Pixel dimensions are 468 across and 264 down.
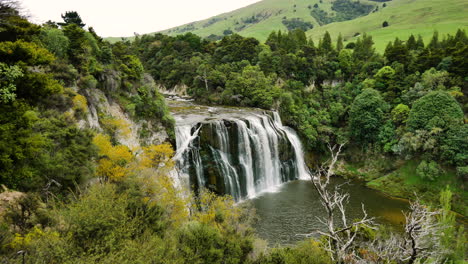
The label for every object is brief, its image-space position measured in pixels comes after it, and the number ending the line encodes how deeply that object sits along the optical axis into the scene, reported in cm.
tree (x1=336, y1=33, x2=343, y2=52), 6574
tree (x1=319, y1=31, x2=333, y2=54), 6428
